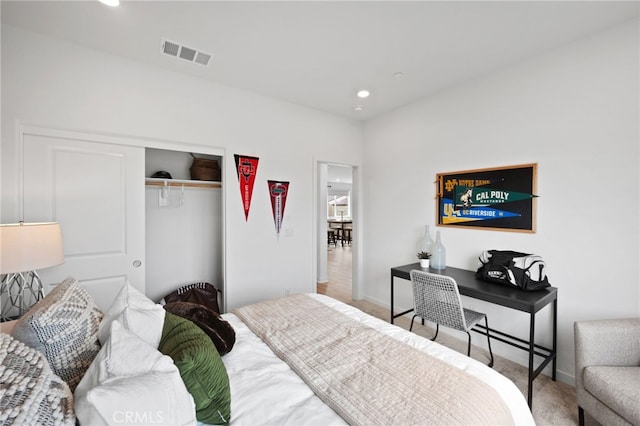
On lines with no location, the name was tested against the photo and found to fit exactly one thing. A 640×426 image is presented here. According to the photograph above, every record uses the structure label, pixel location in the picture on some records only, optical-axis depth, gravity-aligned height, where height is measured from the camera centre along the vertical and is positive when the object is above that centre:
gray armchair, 1.50 -0.91
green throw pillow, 0.94 -0.60
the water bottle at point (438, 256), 2.87 -0.48
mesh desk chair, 2.18 -0.78
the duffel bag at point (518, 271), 2.15 -0.49
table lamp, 1.52 -0.27
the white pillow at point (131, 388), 0.67 -0.49
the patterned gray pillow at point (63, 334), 0.91 -0.44
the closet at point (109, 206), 2.06 +0.03
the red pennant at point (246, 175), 2.99 +0.39
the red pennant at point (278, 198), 3.23 +0.15
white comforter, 1.00 -0.75
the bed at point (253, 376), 0.71 -0.72
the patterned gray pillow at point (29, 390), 0.62 -0.46
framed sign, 2.41 +0.13
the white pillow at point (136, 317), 1.09 -0.46
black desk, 1.90 -0.66
